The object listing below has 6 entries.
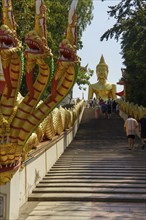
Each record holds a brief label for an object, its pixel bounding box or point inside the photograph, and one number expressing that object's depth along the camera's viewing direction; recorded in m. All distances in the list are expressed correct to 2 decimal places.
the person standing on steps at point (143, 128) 15.94
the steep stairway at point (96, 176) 9.23
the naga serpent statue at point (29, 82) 6.57
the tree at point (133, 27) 19.39
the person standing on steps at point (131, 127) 15.62
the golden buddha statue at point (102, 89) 50.09
